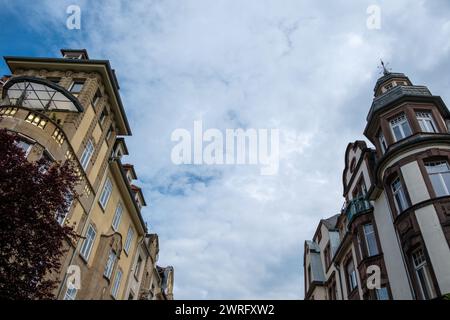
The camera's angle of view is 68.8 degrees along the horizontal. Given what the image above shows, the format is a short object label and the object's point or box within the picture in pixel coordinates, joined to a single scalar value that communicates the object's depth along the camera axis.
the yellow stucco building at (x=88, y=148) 17.55
